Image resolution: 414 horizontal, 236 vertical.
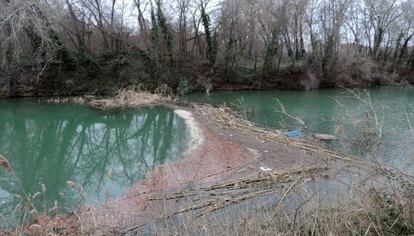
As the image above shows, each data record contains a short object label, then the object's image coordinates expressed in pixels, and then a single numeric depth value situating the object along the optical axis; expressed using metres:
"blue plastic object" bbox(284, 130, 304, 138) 11.86
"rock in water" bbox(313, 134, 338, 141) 11.57
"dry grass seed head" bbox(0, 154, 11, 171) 2.80
